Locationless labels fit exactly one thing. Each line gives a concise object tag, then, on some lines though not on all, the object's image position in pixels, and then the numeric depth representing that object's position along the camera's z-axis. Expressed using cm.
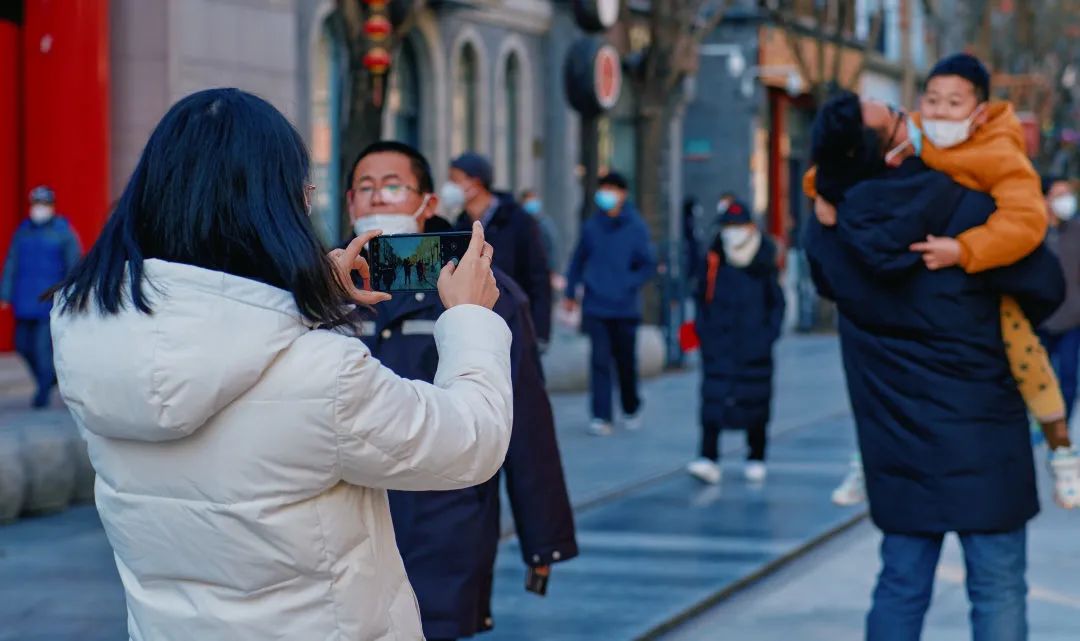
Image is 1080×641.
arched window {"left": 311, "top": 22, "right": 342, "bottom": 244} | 2359
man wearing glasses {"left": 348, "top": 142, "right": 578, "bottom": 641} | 529
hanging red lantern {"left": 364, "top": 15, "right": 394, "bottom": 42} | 1325
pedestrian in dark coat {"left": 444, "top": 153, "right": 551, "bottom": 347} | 1120
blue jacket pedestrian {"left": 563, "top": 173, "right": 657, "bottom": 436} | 1474
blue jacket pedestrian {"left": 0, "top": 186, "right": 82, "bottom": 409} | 1492
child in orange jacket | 530
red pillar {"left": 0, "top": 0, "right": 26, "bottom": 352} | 1780
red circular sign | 2058
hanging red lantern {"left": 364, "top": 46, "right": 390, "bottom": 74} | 1333
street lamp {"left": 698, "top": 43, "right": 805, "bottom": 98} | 4147
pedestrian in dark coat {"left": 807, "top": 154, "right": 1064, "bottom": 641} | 537
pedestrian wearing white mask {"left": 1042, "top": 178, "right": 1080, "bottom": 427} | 1345
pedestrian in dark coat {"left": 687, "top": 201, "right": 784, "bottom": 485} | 1164
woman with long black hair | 288
